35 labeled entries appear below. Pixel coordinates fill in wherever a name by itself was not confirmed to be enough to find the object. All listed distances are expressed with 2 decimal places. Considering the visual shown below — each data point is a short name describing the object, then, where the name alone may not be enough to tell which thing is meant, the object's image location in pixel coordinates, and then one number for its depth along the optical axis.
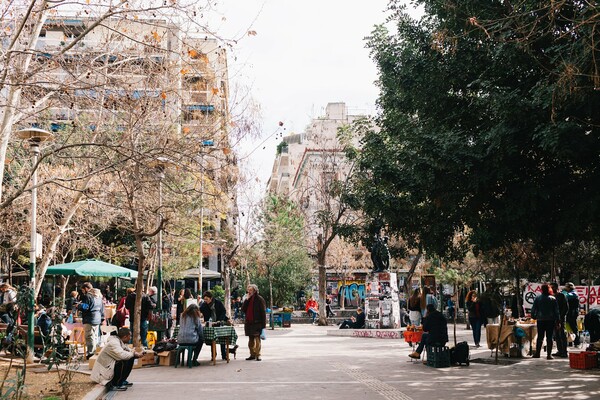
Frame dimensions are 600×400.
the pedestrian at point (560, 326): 16.55
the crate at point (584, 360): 13.88
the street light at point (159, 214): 10.97
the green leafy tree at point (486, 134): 11.63
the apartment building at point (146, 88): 11.12
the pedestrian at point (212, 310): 18.33
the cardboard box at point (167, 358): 15.52
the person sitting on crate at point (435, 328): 14.87
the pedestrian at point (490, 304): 19.69
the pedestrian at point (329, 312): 42.50
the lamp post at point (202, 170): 11.77
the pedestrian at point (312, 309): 39.44
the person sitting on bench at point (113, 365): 11.55
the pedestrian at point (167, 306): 23.44
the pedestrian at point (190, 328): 15.19
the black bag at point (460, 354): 15.23
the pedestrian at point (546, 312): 15.79
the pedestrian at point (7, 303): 17.70
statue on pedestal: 28.33
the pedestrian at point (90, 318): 16.58
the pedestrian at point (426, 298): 20.52
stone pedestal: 27.52
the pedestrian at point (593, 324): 17.28
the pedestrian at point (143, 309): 19.03
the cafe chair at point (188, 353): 15.17
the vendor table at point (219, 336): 15.95
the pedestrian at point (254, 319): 16.48
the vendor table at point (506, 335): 16.67
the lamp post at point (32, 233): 13.52
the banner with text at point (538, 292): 21.28
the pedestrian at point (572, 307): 18.50
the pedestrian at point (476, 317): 19.59
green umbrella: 22.09
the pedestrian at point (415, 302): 20.25
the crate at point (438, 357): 14.84
